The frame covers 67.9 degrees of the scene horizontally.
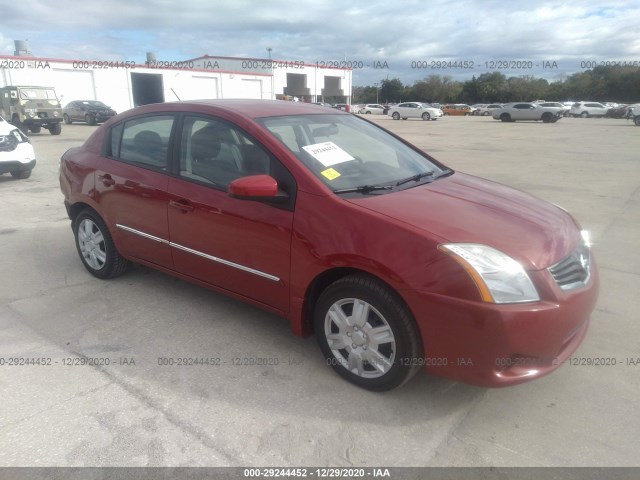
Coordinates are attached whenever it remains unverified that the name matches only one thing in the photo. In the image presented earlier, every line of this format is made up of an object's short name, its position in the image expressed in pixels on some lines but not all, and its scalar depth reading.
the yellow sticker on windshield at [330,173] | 2.94
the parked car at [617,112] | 40.75
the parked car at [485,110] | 55.22
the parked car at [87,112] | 27.89
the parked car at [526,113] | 35.62
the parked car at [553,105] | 35.55
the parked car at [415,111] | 42.16
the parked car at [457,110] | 57.94
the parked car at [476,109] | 57.02
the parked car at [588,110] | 43.72
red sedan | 2.35
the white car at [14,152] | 9.22
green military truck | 21.64
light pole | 51.50
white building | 33.03
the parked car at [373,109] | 62.41
